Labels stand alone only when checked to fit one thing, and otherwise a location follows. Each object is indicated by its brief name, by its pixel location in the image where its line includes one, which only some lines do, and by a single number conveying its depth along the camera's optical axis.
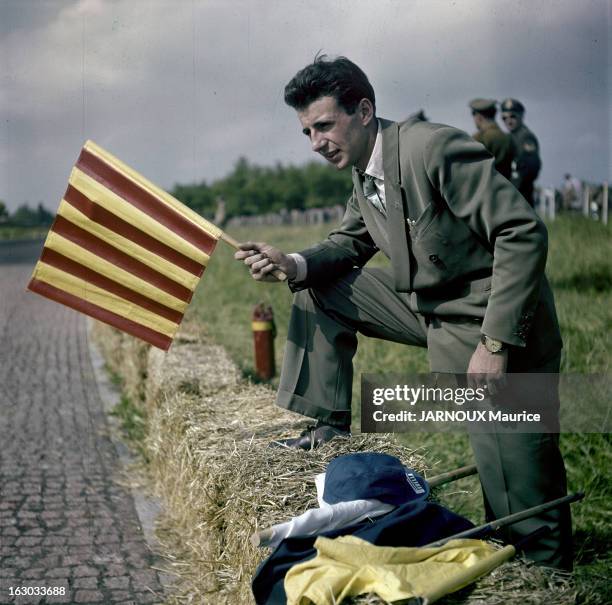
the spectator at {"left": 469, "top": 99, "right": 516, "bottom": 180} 7.43
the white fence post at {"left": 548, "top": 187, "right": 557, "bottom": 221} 17.87
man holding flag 2.95
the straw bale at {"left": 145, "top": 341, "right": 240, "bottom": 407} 4.94
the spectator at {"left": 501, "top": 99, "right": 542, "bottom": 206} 7.83
